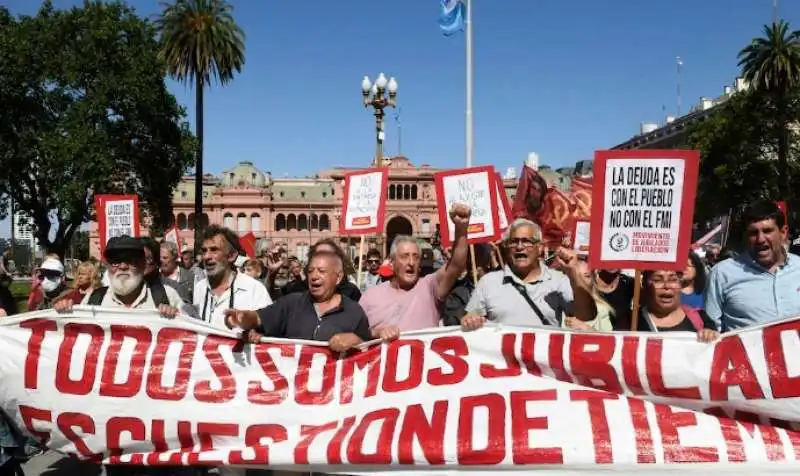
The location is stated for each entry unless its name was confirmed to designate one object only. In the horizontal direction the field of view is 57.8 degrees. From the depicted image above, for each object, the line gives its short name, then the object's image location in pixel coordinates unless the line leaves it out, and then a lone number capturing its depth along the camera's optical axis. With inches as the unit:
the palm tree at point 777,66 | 1414.9
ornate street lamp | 780.6
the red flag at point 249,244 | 568.1
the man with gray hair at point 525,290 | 172.4
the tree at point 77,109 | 1170.0
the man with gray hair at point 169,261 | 295.7
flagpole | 610.2
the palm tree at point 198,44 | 1296.8
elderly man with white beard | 177.8
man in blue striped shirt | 161.3
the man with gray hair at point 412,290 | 179.6
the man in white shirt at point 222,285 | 189.3
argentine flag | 672.4
